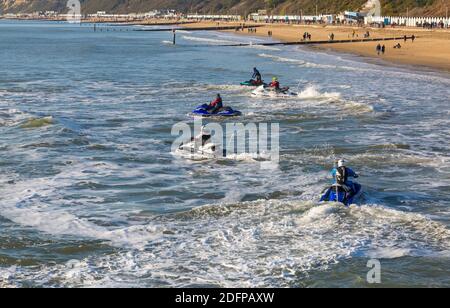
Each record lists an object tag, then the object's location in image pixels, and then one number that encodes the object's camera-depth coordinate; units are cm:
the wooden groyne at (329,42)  10088
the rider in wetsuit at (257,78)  4716
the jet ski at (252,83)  4748
